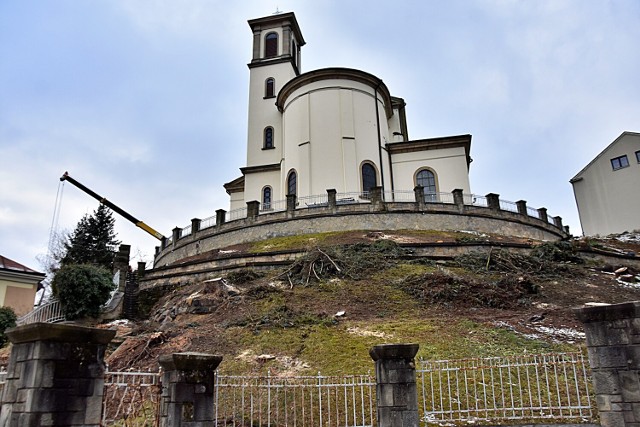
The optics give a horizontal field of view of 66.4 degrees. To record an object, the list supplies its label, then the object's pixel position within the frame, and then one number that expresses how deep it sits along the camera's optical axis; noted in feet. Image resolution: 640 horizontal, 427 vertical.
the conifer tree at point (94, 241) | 128.57
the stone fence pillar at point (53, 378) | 17.33
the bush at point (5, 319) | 62.00
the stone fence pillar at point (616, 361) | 22.16
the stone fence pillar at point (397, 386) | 23.59
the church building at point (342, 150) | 102.06
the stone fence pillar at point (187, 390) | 21.93
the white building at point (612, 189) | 101.86
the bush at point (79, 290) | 62.49
